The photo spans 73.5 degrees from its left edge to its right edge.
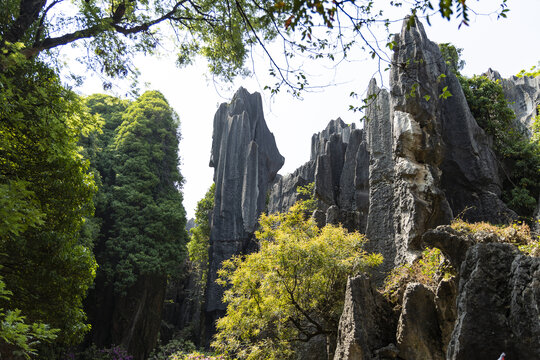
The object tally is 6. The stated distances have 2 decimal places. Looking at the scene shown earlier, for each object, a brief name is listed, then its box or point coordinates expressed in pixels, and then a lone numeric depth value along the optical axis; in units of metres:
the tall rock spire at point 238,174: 25.44
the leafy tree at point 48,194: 5.04
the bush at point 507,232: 6.40
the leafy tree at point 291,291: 8.55
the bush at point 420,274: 6.94
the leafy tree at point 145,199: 17.56
